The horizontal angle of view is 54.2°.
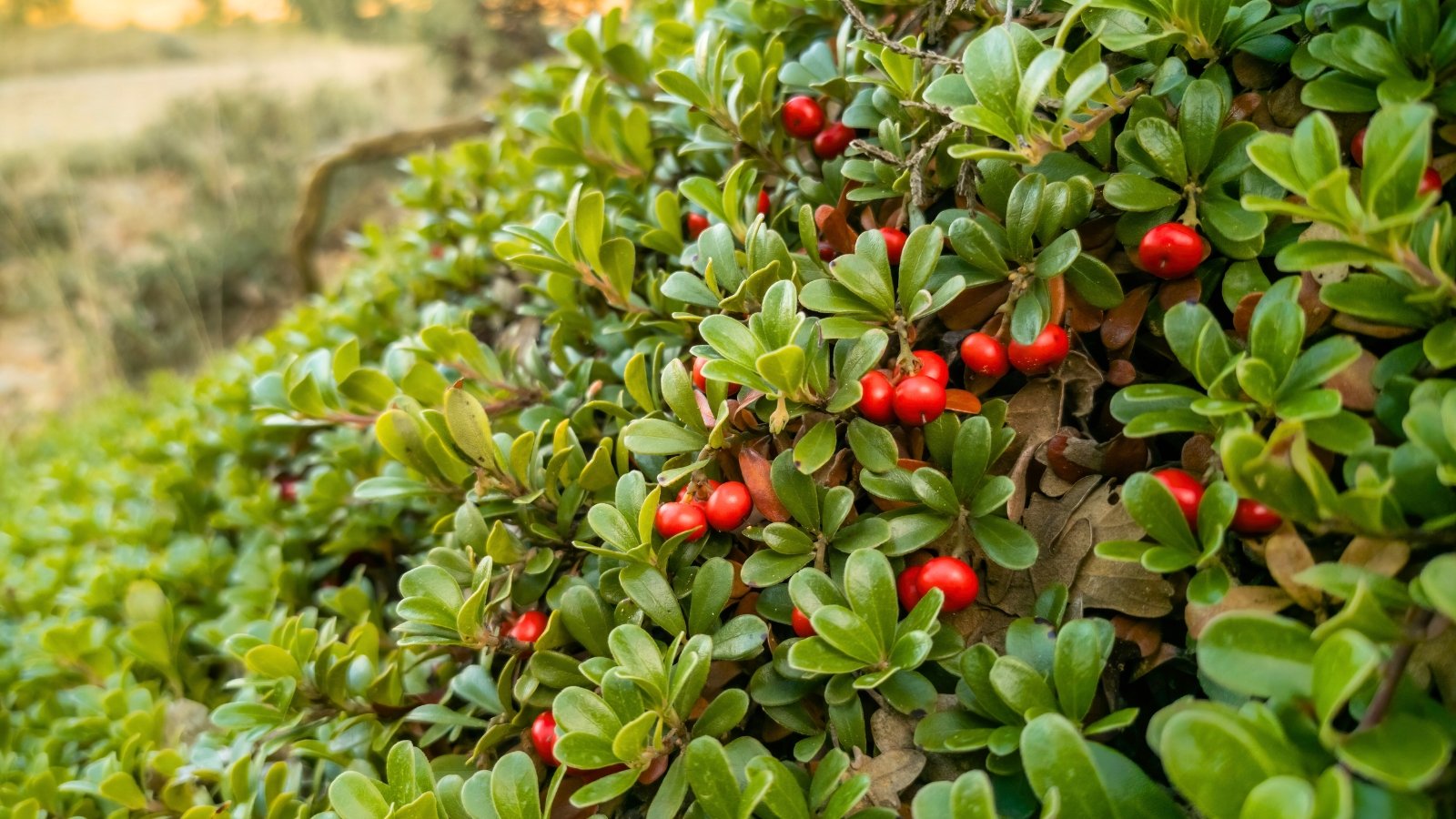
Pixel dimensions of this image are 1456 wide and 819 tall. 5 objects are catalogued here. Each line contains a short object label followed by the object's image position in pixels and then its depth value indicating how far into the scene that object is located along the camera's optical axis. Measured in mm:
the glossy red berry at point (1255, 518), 184
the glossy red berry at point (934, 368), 210
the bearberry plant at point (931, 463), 175
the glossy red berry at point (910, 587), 205
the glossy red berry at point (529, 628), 226
